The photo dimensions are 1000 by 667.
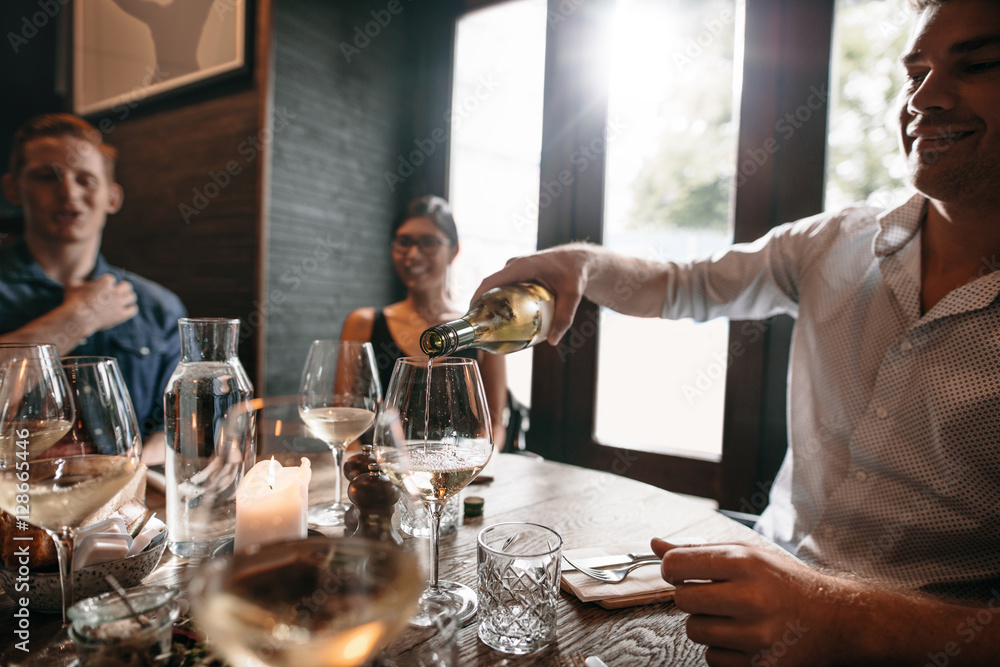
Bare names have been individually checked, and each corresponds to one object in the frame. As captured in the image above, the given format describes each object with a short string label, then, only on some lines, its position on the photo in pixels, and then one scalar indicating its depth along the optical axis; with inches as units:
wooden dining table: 26.8
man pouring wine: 45.6
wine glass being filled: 28.4
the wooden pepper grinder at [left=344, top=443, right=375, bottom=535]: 34.5
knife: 34.0
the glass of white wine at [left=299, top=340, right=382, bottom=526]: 41.6
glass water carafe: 34.9
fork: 32.2
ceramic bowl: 26.7
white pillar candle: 27.4
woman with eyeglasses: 106.3
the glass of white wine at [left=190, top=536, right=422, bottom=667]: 14.1
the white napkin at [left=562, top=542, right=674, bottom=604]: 30.9
